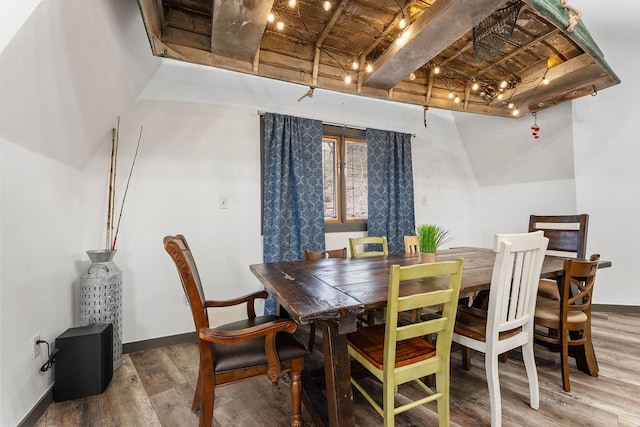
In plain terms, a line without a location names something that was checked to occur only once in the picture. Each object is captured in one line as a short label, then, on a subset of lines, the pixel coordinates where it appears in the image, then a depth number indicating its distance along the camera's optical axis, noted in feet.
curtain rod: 10.90
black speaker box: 5.78
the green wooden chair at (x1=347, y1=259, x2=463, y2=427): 4.08
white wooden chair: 4.85
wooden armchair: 4.09
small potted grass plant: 7.34
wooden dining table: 3.98
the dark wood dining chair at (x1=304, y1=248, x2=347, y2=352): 7.81
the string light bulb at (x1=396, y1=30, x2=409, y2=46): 6.99
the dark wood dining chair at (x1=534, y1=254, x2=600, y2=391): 5.86
